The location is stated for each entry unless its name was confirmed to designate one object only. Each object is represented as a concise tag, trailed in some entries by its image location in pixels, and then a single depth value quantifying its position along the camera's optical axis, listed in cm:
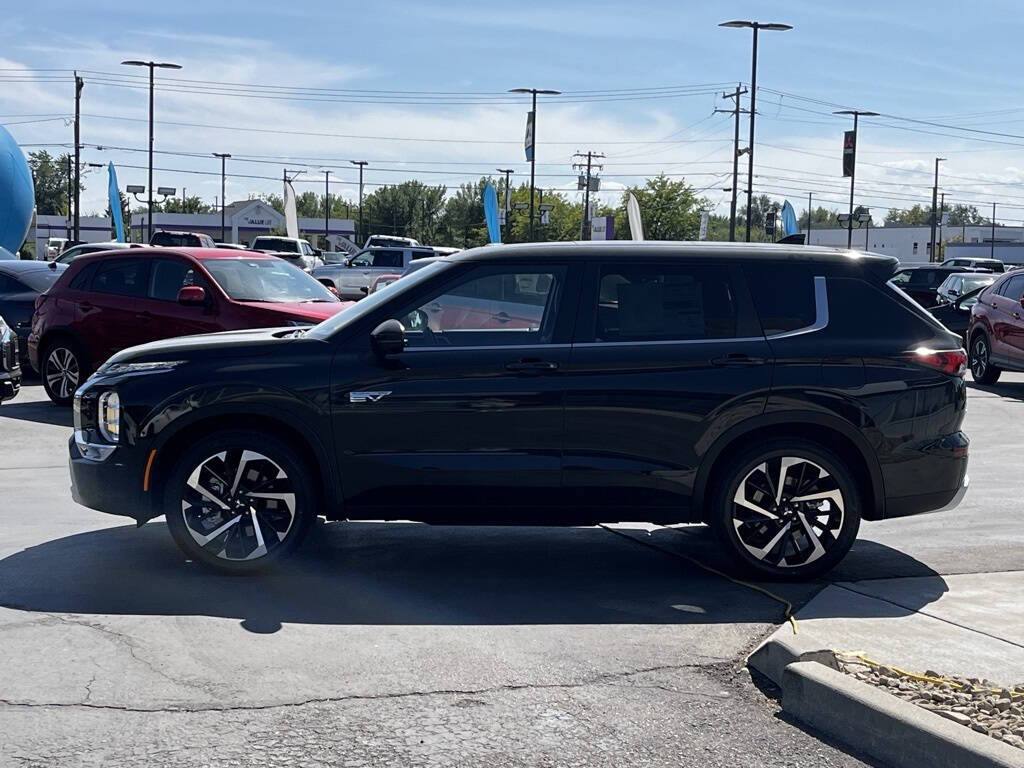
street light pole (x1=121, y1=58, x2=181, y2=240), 5362
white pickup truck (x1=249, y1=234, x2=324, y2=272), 4253
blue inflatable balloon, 4628
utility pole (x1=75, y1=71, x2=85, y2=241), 5424
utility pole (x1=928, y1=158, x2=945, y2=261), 9205
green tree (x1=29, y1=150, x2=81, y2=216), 16012
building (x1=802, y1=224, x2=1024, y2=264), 14962
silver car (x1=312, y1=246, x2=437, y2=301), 3709
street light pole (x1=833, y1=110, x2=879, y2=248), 5172
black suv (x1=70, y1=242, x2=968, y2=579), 676
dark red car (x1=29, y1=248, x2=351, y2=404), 1343
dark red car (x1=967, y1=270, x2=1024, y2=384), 1872
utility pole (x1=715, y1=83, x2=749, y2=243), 5143
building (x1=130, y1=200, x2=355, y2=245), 10925
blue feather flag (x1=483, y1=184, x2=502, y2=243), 6084
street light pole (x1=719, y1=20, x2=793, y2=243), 4906
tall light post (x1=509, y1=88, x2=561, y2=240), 5838
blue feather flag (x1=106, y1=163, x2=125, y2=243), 5675
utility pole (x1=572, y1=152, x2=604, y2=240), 10262
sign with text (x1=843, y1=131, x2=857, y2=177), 5159
